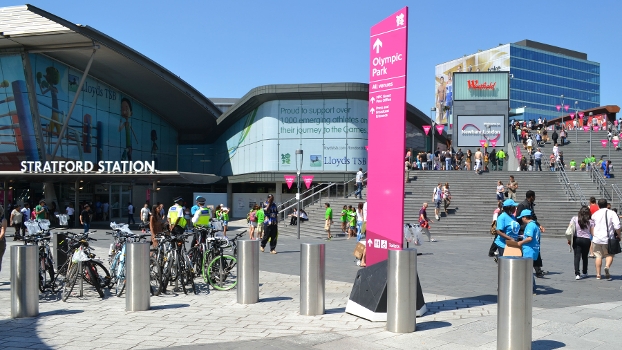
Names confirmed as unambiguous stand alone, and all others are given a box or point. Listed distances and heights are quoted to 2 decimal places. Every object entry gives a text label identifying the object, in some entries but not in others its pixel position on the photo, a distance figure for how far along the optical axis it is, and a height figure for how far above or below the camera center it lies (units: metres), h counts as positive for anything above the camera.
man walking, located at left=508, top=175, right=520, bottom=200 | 28.04 -0.67
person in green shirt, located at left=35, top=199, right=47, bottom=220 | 25.16 -1.59
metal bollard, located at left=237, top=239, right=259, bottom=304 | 9.82 -1.55
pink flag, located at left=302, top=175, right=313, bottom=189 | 29.21 -0.29
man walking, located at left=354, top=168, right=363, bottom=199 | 31.78 -0.57
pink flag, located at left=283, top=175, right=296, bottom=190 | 30.20 -0.30
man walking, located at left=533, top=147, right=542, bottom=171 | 35.09 +0.81
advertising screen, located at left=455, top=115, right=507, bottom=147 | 41.34 +2.82
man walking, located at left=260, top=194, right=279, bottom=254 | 17.78 -1.48
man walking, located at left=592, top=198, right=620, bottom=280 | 12.45 -1.19
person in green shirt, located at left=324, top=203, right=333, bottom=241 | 25.50 -1.90
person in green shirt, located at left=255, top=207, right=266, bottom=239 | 22.67 -1.78
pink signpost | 9.25 +0.62
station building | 34.66 +3.42
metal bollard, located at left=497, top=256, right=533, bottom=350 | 6.61 -1.42
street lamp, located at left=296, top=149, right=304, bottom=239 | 25.67 -1.83
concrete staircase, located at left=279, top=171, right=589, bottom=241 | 27.23 -1.42
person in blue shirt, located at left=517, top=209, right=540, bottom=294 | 10.58 -1.11
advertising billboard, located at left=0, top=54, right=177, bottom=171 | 36.84 +3.53
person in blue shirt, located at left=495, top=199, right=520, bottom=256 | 10.86 -0.91
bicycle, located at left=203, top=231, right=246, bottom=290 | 11.34 -1.77
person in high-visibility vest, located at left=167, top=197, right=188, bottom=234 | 13.54 -1.00
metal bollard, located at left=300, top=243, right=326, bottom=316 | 8.91 -1.56
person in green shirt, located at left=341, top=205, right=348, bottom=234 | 26.81 -2.00
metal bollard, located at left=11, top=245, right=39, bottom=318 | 8.91 -1.58
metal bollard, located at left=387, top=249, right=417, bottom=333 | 7.73 -1.47
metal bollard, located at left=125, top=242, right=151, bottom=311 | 9.20 -1.54
